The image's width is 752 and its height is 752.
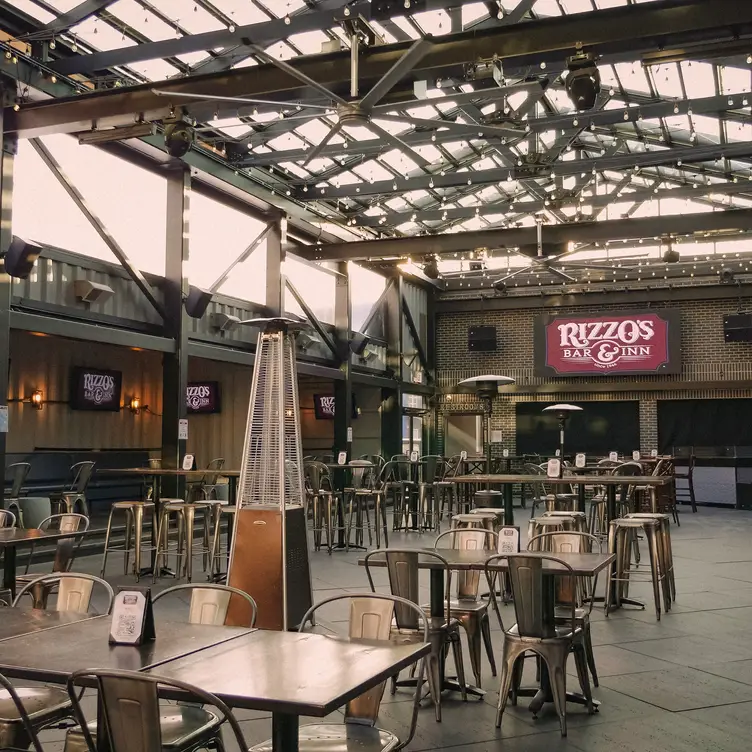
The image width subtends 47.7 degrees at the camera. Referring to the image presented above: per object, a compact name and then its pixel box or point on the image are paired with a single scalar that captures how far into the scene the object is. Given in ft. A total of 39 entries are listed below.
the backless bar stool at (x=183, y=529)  24.45
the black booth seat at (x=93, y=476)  36.27
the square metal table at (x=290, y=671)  7.05
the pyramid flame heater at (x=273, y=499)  16.92
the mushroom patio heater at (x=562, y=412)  36.48
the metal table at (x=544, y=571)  13.37
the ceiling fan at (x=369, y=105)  16.16
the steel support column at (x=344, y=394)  48.60
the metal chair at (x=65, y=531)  15.83
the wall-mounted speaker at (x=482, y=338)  59.52
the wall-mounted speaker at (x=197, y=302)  34.45
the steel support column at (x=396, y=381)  55.26
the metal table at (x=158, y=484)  25.81
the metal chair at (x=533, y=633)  12.89
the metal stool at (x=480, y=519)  21.30
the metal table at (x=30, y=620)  9.98
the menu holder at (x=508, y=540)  14.70
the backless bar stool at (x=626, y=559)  20.74
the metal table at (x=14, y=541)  17.18
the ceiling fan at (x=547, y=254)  36.35
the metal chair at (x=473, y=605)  14.79
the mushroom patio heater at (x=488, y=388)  27.76
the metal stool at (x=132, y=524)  24.73
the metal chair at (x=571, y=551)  14.33
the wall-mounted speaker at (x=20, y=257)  25.75
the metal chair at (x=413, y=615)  13.64
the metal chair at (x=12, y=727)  9.39
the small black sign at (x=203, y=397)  47.55
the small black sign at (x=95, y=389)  40.09
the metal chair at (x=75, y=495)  28.71
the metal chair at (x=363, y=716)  8.92
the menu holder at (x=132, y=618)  9.04
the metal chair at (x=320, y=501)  32.22
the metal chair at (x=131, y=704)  6.90
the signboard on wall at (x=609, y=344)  55.52
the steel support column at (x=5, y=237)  25.76
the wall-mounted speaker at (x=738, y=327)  53.21
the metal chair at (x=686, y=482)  48.47
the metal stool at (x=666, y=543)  22.11
